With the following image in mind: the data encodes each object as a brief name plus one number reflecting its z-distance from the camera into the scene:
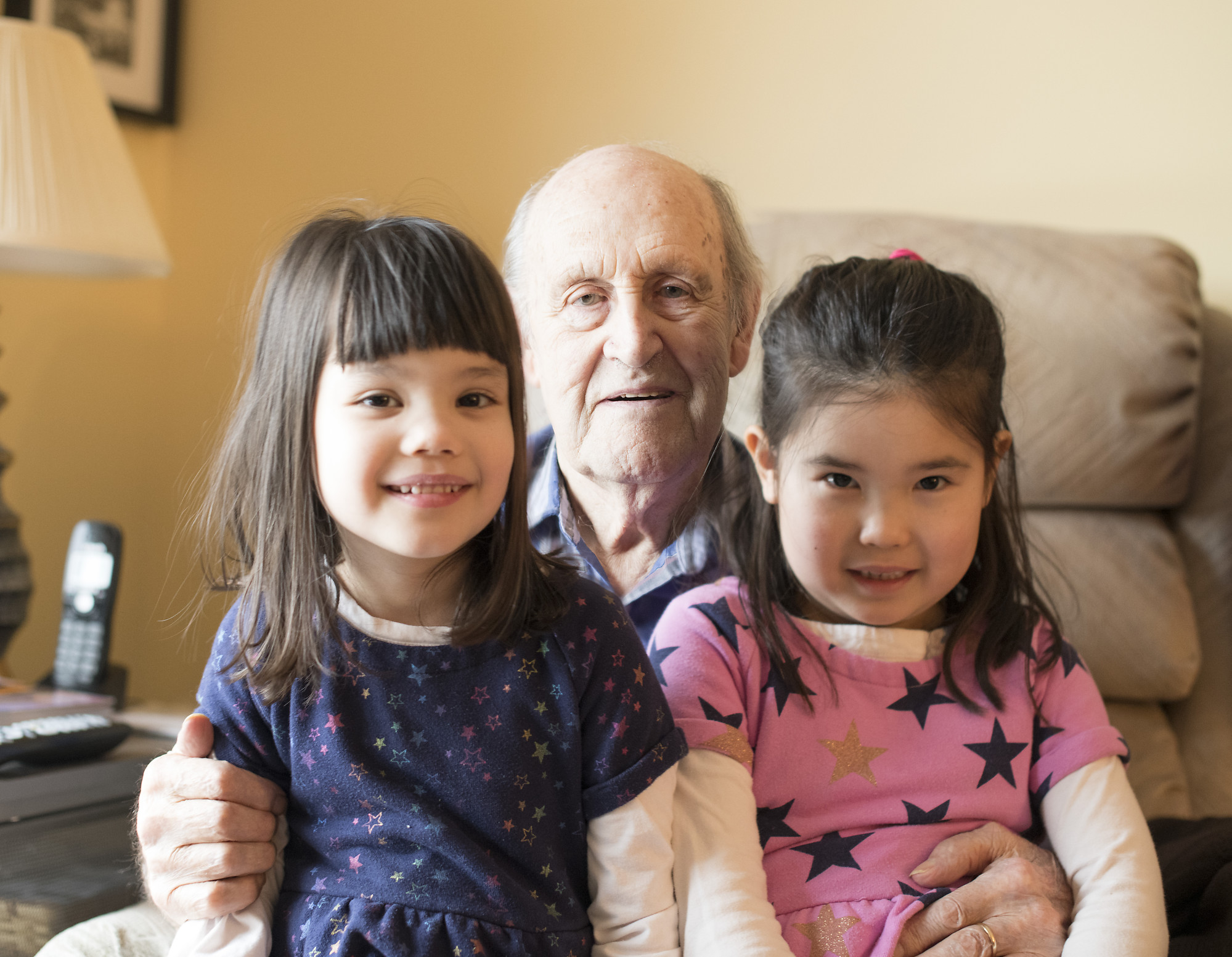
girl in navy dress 0.75
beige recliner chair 1.38
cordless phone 1.75
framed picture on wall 2.18
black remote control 1.26
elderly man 0.81
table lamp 1.66
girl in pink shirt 0.91
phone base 1.75
